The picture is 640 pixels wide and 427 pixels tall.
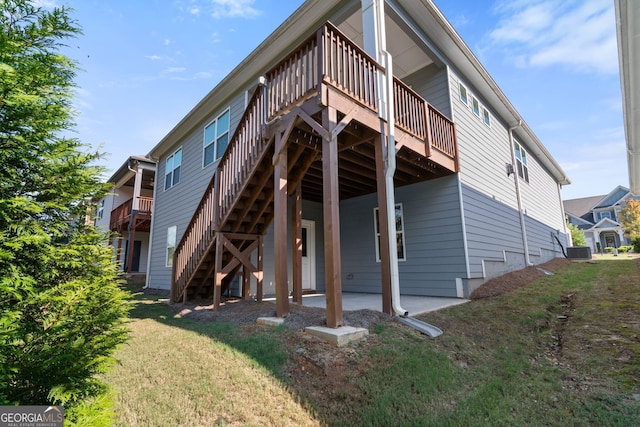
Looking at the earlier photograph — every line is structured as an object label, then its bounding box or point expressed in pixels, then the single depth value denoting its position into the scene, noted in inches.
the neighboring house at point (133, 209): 567.5
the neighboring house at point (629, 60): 122.4
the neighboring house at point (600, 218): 1256.8
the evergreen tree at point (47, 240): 65.6
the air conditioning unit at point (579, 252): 583.0
